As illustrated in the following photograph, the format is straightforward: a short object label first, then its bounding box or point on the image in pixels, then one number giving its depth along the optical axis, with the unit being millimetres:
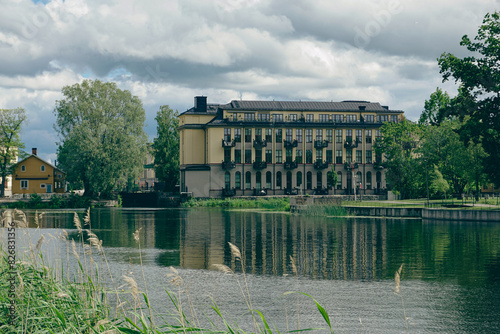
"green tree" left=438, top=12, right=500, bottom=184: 58312
